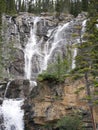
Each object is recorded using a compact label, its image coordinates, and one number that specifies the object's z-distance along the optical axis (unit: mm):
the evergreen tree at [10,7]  80875
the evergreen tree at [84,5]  85875
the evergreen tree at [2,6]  74844
